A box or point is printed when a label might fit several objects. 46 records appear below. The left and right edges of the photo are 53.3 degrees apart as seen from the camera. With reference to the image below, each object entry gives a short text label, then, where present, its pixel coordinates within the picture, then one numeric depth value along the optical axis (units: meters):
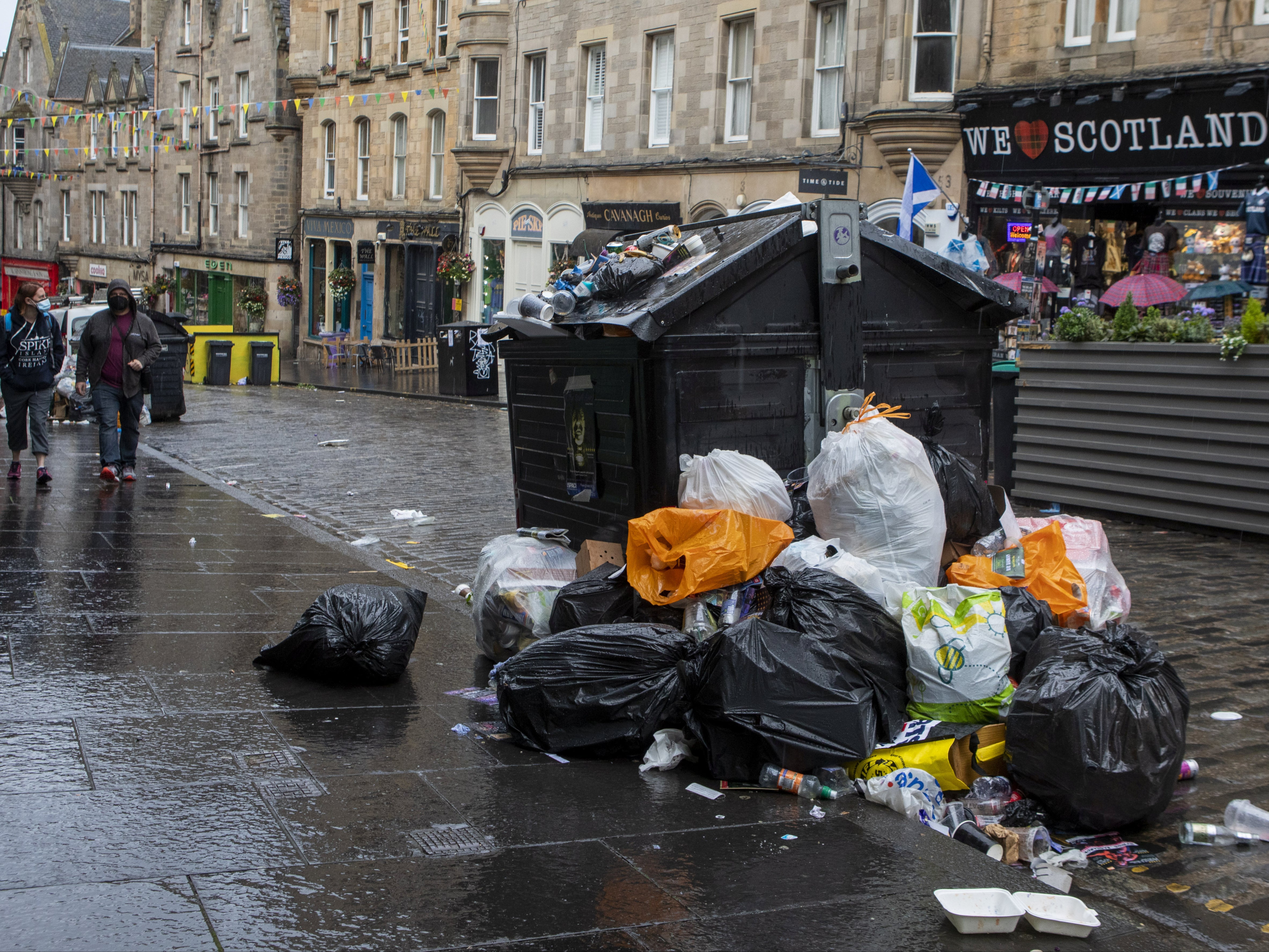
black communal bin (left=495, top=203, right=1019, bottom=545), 5.39
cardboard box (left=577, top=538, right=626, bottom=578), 5.39
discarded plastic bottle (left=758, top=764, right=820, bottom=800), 3.96
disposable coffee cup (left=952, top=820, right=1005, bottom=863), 3.66
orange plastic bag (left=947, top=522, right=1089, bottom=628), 4.93
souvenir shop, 14.53
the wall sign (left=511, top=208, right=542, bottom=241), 28.16
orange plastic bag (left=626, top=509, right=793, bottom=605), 4.62
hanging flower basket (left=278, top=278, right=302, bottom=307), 38.38
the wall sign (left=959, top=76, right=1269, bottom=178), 14.56
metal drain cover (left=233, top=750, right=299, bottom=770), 4.04
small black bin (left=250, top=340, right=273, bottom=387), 26.00
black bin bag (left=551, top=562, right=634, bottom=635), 4.97
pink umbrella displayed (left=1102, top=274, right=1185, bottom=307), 13.55
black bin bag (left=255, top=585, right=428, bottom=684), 5.04
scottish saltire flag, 12.66
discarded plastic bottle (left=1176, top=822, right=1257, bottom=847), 3.81
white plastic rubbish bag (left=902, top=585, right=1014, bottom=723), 4.25
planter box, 8.70
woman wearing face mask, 10.16
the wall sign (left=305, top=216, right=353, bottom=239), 36.03
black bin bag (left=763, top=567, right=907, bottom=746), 4.27
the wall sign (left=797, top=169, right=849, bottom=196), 18.69
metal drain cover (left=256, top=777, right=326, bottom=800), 3.80
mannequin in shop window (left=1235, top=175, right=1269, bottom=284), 13.82
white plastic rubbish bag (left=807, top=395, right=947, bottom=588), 4.84
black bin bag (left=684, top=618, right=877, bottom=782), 4.04
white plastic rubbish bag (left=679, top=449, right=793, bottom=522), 4.98
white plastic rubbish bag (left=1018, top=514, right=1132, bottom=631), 5.18
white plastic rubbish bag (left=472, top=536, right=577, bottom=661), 5.35
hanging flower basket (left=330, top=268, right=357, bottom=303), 35.44
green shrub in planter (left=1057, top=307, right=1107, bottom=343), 9.99
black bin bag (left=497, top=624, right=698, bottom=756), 4.25
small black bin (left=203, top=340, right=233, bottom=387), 25.39
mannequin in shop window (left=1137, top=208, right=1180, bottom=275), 15.16
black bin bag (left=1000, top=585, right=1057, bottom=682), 4.48
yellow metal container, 25.39
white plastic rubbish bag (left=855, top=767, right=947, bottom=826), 3.86
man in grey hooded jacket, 10.67
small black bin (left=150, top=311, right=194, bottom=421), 17.33
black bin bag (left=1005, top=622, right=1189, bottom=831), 3.76
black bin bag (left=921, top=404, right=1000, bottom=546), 5.16
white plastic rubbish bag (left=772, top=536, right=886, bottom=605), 4.63
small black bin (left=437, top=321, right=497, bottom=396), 23.28
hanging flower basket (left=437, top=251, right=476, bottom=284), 29.98
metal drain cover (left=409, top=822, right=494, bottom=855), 3.45
